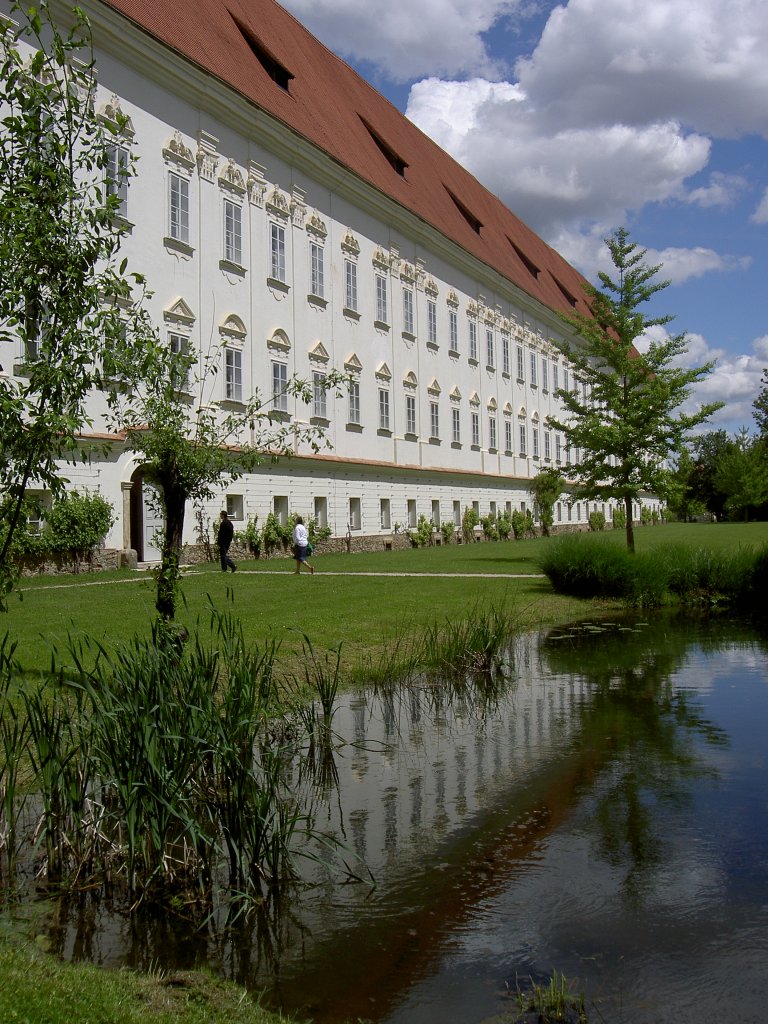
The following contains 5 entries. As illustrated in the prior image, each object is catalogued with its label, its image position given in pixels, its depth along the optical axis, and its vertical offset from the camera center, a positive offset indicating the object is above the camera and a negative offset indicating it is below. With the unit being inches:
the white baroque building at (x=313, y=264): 1098.7 +394.6
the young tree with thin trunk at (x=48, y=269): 211.2 +60.2
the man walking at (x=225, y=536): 967.0 +0.4
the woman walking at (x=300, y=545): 967.3 -9.5
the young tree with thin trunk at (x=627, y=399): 1191.6 +160.4
